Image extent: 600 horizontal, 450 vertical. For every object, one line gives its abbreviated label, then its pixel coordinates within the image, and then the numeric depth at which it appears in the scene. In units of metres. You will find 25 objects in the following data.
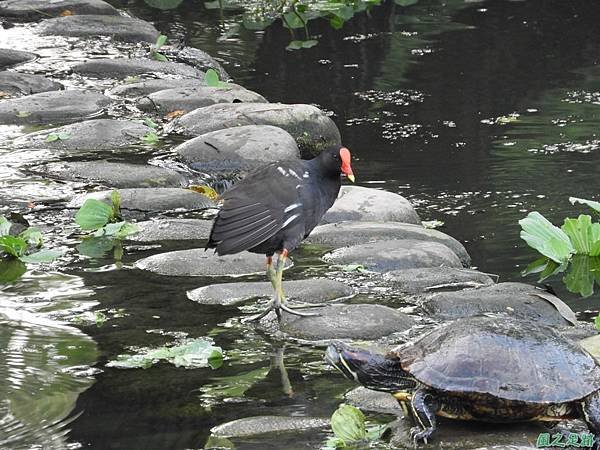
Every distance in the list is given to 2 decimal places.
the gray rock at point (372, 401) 9.16
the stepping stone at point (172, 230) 13.88
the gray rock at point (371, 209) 15.01
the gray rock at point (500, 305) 11.38
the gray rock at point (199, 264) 12.65
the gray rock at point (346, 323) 10.78
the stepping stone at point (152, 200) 14.85
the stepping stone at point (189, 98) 19.88
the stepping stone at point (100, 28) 25.76
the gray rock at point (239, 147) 16.97
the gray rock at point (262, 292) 11.84
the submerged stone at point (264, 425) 8.72
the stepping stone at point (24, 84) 20.96
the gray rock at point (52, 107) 18.96
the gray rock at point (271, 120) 18.46
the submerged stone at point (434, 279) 12.32
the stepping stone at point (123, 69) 22.59
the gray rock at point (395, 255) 13.05
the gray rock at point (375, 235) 14.02
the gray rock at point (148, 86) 20.80
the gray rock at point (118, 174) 15.99
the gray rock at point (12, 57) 23.23
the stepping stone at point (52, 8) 27.49
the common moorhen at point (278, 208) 11.06
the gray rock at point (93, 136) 17.57
